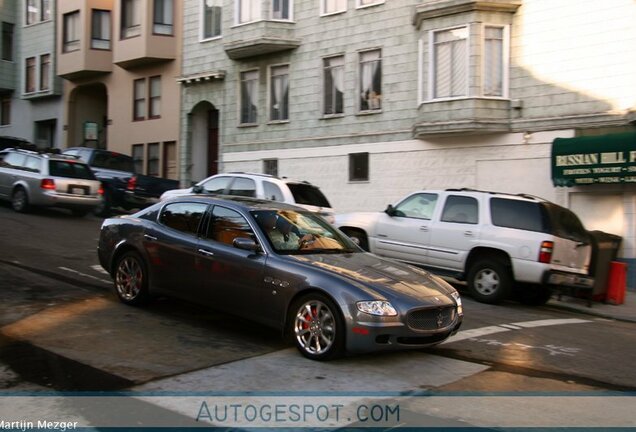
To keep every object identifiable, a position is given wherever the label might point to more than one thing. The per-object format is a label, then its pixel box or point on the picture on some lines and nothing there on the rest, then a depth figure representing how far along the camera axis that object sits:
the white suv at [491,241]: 10.55
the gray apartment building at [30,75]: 32.53
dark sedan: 6.02
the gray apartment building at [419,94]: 15.70
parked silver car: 16.72
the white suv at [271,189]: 12.65
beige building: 26.61
